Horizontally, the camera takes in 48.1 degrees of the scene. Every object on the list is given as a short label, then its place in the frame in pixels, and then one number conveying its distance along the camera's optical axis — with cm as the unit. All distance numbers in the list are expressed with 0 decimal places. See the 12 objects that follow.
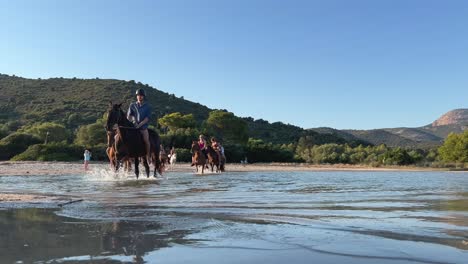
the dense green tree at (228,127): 6844
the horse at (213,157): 2652
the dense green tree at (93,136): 5303
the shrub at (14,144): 4438
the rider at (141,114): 1424
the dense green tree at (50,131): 5603
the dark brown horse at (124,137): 1336
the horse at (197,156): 2544
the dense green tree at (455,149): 5594
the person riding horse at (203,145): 2630
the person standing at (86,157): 2827
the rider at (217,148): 2729
